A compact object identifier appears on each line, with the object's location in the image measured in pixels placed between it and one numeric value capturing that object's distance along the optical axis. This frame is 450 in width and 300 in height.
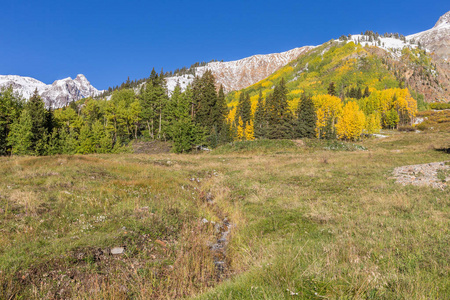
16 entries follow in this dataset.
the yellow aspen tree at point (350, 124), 73.69
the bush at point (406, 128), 89.17
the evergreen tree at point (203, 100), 59.47
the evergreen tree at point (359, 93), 132.62
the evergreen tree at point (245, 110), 87.07
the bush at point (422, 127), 86.62
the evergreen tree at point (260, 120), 69.62
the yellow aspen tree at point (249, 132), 82.62
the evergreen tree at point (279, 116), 64.46
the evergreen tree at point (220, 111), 64.50
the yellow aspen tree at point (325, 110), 80.13
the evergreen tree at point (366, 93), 131.50
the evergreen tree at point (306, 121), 64.94
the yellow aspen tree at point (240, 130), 86.07
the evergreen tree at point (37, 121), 46.02
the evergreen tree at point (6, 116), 44.91
